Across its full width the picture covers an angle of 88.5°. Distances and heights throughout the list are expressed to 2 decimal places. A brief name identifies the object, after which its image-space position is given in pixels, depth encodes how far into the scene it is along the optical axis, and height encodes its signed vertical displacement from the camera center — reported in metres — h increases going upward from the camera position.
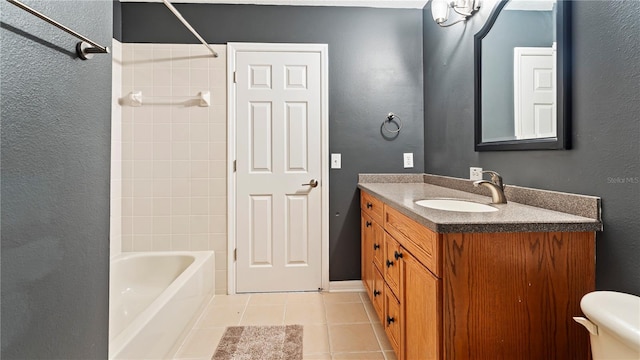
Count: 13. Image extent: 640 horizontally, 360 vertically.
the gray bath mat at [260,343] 1.80 -0.97
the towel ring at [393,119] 2.75 +0.48
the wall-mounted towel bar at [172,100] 2.60 +0.62
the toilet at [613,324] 0.70 -0.33
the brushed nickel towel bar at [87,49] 0.86 +0.36
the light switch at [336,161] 2.74 +0.14
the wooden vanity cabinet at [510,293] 1.06 -0.37
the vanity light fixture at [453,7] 1.97 +1.06
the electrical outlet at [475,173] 1.95 +0.03
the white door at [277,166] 2.68 +0.10
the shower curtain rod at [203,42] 1.88 +1.00
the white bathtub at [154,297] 1.54 -0.75
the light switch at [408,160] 2.77 +0.15
